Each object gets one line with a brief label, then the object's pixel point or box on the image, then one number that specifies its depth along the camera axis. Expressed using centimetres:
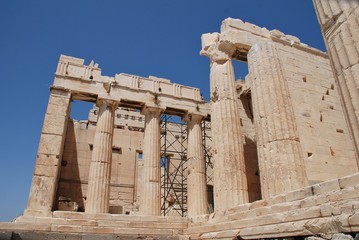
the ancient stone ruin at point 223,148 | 501
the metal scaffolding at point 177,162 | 1903
